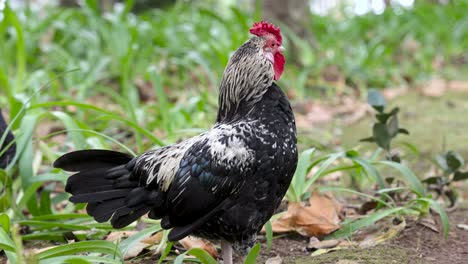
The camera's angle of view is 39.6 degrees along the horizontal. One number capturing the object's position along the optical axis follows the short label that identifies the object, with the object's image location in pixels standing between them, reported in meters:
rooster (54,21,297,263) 2.43
